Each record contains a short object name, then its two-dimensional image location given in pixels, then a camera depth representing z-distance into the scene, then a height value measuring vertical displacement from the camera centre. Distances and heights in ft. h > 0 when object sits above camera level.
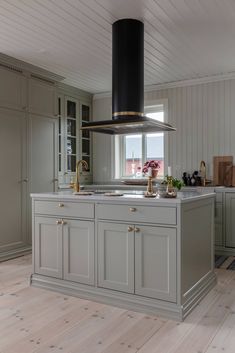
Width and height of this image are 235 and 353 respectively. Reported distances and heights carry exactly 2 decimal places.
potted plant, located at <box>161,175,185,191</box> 9.98 -0.37
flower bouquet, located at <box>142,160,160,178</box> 10.21 +0.08
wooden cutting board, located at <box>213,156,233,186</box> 16.25 +0.12
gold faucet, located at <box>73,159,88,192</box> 11.17 -0.45
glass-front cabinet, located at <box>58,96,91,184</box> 18.10 +1.92
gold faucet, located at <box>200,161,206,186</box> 16.72 +0.12
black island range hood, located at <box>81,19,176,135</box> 10.64 +3.05
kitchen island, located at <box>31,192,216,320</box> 8.33 -2.12
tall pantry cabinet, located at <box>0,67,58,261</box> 13.85 +0.97
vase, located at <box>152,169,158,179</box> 10.36 -0.02
